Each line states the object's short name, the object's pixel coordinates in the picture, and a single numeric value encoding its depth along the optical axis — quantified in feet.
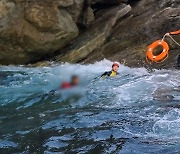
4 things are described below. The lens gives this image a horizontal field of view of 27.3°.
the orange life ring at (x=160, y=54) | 46.21
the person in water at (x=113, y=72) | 43.65
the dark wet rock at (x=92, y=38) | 52.39
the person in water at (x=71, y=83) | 37.42
